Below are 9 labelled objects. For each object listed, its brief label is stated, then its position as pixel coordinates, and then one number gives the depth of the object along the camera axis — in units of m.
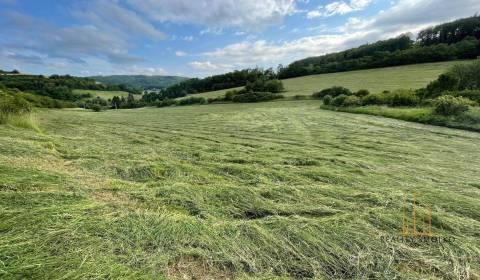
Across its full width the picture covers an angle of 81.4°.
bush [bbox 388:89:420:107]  23.31
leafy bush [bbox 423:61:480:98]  26.25
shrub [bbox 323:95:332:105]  29.22
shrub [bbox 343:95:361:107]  26.14
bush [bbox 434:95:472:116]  15.33
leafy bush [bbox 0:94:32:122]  10.02
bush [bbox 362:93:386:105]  26.05
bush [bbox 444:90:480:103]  20.88
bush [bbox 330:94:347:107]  27.37
